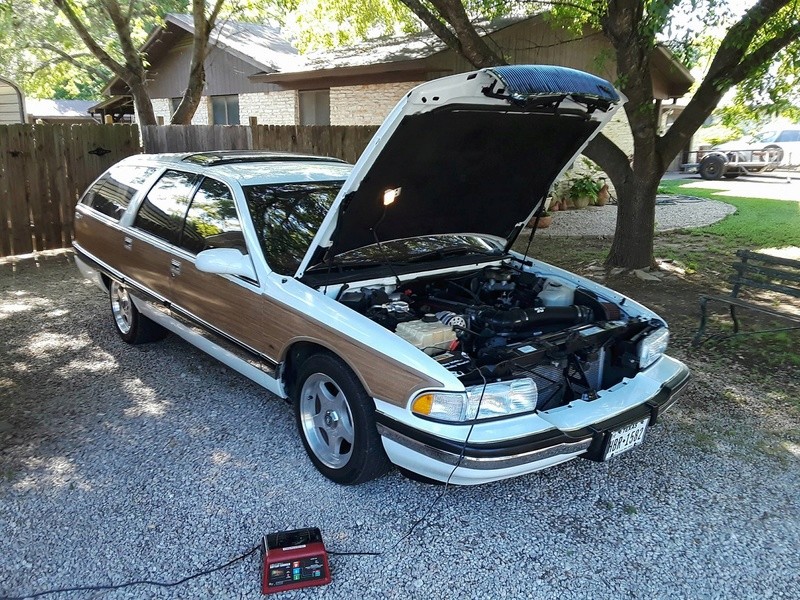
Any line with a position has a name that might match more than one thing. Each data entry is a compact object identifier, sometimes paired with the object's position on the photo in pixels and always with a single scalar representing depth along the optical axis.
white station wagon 3.04
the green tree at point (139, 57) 10.80
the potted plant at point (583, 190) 15.07
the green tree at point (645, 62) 6.77
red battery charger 2.73
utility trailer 22.94
